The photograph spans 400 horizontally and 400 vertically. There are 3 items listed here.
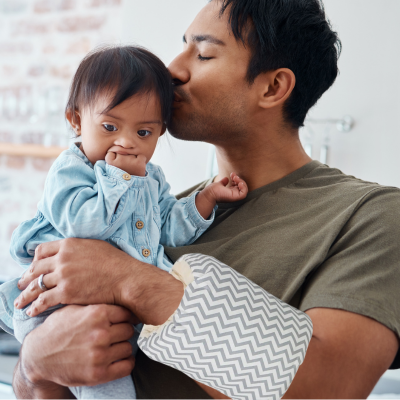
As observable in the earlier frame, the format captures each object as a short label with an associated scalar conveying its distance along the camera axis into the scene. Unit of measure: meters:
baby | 1.02
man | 0.90
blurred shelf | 3.37
